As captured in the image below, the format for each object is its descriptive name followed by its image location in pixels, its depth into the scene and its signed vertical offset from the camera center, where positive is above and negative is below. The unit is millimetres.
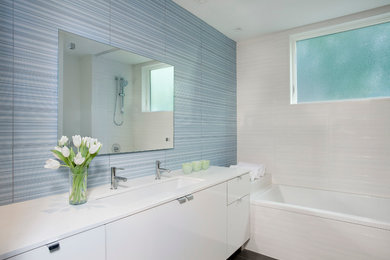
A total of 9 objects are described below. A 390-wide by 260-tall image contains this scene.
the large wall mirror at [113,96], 1458 +264
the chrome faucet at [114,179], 1583 -318
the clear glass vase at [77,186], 1232 -286
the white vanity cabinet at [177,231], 1142 -589
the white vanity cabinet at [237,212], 2095 -765
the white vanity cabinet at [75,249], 838 -454
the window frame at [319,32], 2541 +1200
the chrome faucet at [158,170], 1943 -318
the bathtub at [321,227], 1912 -870
